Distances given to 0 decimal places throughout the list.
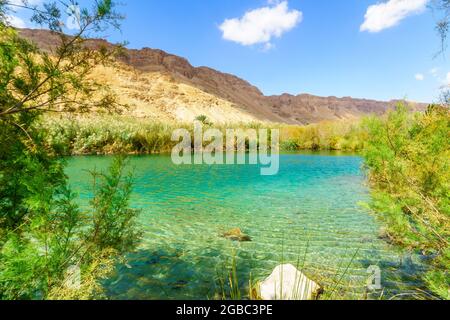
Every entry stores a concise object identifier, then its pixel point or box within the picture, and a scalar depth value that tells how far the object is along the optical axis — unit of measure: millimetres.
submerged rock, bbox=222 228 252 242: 5957
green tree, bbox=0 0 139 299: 2629
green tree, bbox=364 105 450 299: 3098
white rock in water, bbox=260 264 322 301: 3244
